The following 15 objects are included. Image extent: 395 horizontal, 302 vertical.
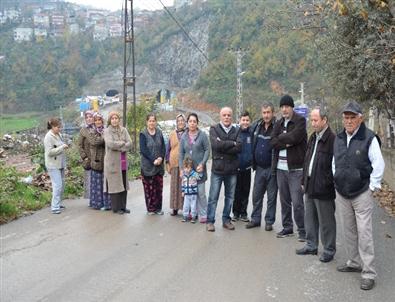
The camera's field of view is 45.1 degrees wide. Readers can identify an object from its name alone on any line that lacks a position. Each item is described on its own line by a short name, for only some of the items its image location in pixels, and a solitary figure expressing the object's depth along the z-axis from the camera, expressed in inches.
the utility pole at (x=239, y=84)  1487.5
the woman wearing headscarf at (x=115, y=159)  314.8
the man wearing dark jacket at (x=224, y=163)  270.5
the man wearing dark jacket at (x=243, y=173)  283.1
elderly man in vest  187.8
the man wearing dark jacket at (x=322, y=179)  212.5
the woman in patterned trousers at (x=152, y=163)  312.8
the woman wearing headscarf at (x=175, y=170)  308.8
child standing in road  288.7
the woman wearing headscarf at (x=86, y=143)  329.7
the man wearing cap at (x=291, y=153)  243.1
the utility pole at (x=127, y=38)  701.3
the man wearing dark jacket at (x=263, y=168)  265.4
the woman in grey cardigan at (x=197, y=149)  288.2
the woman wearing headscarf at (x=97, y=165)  325.4
